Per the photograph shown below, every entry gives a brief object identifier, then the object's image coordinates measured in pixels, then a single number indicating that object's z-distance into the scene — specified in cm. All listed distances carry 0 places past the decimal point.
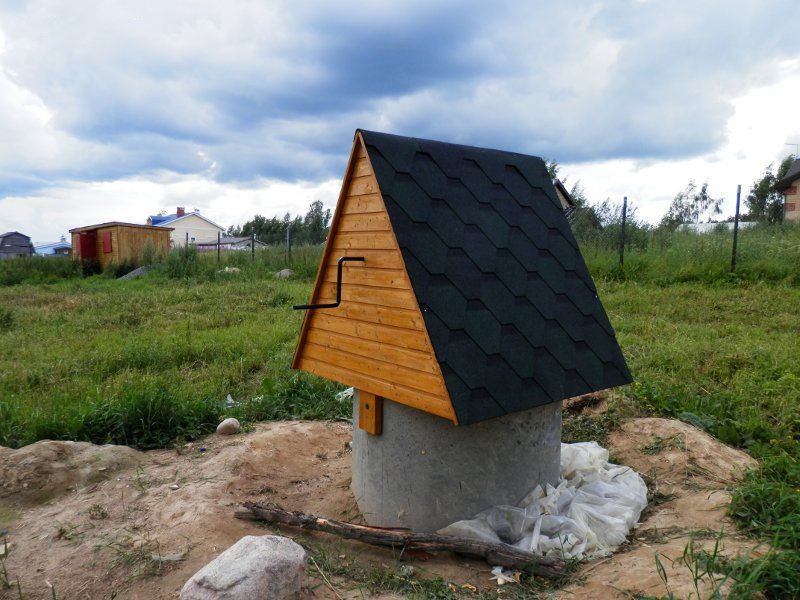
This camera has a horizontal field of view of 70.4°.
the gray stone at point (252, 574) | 250
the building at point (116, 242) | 1962
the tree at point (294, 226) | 2064
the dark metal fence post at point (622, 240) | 1223
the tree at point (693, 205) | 3937
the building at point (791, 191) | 2638
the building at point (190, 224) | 5375
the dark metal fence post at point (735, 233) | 1084
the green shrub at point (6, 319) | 962
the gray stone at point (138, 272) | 1773
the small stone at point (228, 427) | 525
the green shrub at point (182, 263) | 1672
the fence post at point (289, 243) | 1843
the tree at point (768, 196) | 3344
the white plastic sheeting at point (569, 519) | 324
